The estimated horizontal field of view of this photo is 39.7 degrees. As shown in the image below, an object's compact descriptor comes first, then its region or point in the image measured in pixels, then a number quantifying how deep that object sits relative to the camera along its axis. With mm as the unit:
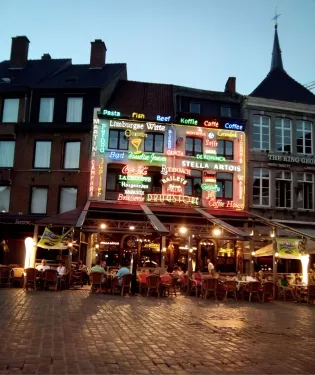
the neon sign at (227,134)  25562
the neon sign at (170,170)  24359
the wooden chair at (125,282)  16328
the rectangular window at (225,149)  25656
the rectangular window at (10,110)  25625
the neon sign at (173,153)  24750
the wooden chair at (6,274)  17203
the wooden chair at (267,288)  16606
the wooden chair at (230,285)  16438
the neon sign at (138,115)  24684
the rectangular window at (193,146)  25383
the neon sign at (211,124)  25438
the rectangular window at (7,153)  25109
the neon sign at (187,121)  25234
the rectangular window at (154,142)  24906
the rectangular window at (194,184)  25000
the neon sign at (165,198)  23812
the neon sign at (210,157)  25156
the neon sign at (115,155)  24172
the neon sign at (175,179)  24306
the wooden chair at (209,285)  16359
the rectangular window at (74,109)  25344
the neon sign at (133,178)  24062
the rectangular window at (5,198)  24562
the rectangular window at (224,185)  25344
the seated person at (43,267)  17331
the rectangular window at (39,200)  24484
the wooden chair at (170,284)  16488
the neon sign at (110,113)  24312
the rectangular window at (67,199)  24375
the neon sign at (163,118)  24875
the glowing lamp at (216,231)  18848
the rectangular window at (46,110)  25469
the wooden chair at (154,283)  16219
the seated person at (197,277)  17319
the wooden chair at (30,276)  16453
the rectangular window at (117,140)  24594
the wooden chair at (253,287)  16453
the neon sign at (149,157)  24375
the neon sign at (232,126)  25531
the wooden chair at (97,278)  16344
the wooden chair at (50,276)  16562
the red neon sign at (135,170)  24250
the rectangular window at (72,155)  24719
